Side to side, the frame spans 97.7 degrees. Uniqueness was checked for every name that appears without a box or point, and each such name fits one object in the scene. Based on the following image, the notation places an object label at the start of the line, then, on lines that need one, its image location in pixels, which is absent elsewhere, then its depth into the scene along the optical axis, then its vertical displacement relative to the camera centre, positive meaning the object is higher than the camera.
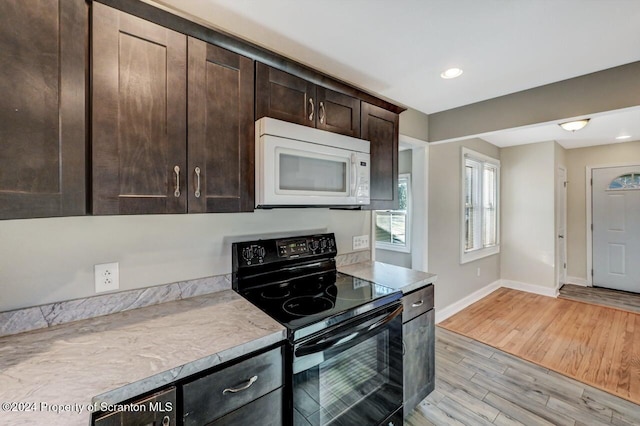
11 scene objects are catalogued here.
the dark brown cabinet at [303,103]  1.52 +0.67
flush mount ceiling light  3.05 +0.98
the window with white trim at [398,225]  3.86 -0.18
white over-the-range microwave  1.46 +0.27
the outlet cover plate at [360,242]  2.45 -0.25
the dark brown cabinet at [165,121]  1.08 +0.41
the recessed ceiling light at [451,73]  2.05 +1.05
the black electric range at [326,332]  1.22 -0.58
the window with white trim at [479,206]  3.98 +0.11
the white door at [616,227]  4.45 -0.24
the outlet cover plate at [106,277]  1.31 -0.30
